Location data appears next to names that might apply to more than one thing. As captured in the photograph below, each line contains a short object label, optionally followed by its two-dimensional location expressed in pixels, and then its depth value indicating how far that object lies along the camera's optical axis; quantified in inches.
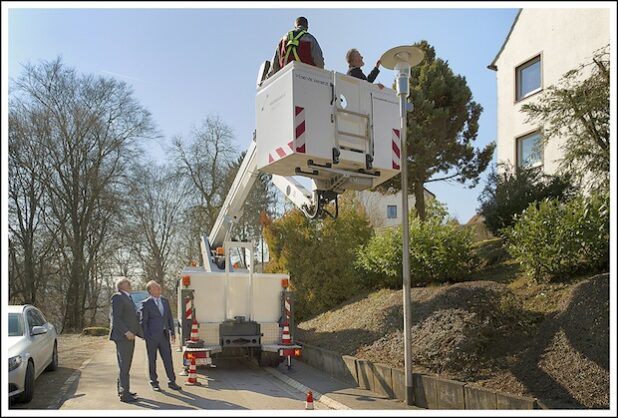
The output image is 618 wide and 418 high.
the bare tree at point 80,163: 1146.7
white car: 294.5
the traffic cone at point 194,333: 390.9
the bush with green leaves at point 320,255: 577.9
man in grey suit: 316.2
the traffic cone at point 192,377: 364.3
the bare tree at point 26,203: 1097.3
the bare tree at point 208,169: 1320.1
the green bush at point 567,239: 370.3
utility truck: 281.9
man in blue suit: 346.9
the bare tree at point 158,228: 1355.8
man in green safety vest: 304.3
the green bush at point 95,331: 861.4
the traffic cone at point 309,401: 279.0
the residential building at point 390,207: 1576.3
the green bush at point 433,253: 466.6
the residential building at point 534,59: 767.7
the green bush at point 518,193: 538.1
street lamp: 296.2
